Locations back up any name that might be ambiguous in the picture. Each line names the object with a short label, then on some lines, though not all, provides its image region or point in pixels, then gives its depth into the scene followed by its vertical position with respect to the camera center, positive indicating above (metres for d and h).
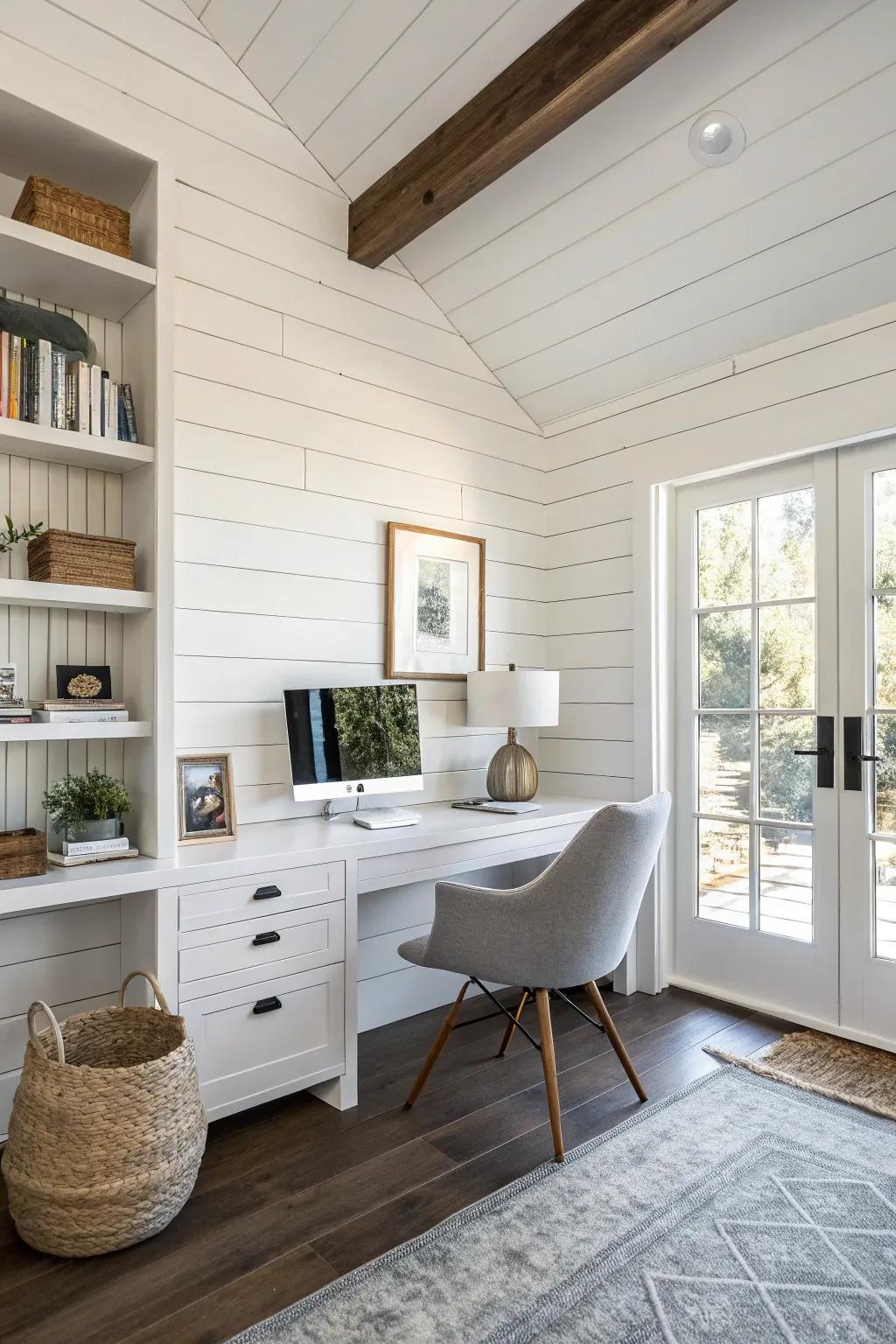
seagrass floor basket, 1.70 -0.96
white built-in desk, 2.06 -0.68
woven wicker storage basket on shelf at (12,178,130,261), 2.11 +1.20
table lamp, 3.05 -0.11
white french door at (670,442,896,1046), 2.78 -0.21
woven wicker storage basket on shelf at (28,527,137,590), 2.09 +0.31
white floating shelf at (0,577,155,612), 2.00 +0.21
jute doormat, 2.41 -1.18
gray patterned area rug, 1.54 -1.17
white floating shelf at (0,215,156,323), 2.04 +1.05
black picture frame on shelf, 2.23 +0.00
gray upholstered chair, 2.08 -0.60
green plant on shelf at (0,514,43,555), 2.12 +0.38
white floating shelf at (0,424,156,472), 2.04 +0.59
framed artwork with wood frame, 3.14 +0.30
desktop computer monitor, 2.65 -0.19
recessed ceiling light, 2.32 +1.51
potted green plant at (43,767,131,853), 2.13 -0.32
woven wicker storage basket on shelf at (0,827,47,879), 1.93 -0.40
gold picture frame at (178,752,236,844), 2.41 -0.34
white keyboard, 2.61 -0.43
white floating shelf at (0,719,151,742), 1.98 -0.12
